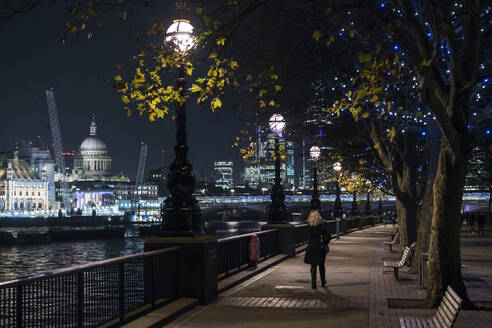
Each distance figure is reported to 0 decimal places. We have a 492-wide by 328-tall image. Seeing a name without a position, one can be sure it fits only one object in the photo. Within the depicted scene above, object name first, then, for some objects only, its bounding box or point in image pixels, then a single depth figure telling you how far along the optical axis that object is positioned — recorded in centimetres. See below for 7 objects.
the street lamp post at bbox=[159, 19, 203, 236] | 1419
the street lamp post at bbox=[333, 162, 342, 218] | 5112
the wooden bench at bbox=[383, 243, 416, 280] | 1938
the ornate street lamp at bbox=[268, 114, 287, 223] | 2820
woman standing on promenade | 1788
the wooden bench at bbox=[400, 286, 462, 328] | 895
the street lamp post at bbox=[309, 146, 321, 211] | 3506
